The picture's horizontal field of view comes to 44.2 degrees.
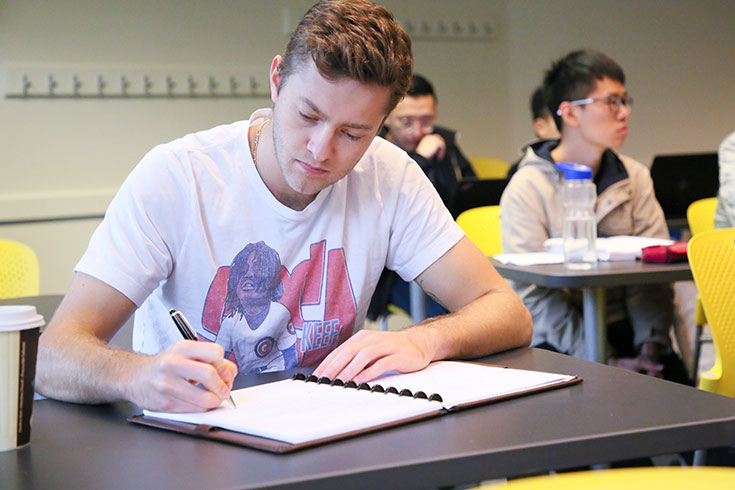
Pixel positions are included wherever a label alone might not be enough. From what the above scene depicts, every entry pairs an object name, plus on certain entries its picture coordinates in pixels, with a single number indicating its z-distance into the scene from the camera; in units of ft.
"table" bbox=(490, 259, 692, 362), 7.79
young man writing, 4.58
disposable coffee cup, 3.23
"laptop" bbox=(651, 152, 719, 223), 15.56
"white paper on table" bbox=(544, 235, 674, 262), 8.69
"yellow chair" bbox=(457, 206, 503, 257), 10.54
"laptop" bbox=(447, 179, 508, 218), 13.19
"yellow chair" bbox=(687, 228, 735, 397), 7.36
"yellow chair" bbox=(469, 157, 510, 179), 19.02
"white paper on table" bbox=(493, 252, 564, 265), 8.66
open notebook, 3.24
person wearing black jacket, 14.42
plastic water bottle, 8.55
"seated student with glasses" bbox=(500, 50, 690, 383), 9.41
